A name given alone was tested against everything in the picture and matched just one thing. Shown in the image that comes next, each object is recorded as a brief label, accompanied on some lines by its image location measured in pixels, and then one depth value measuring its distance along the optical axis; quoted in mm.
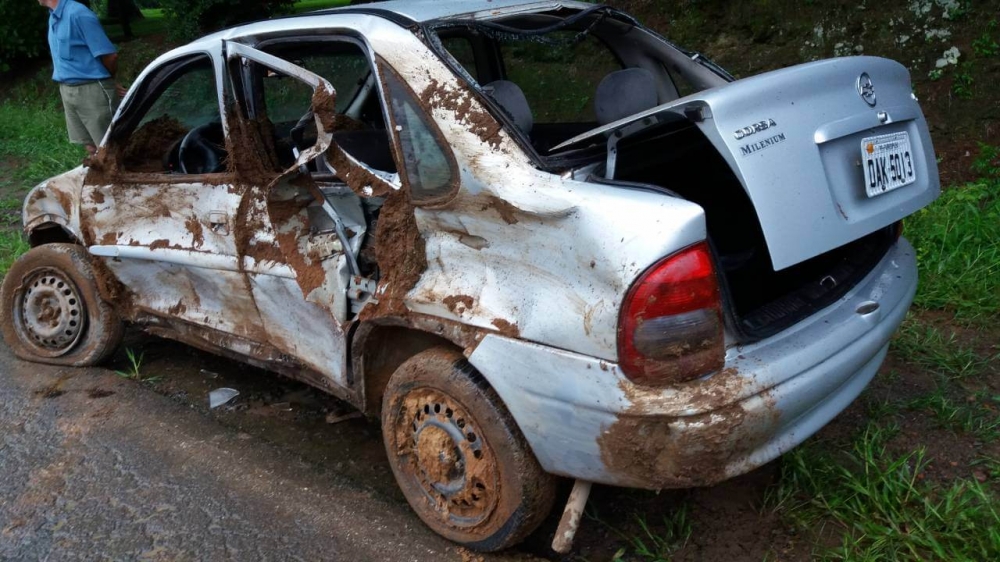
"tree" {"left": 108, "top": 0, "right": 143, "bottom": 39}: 15656
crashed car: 2215
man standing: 6203
